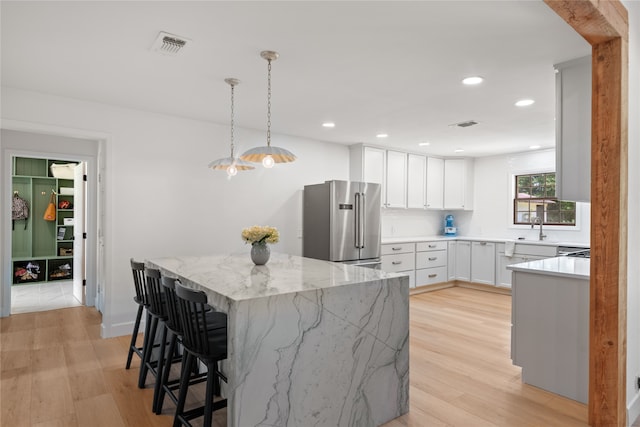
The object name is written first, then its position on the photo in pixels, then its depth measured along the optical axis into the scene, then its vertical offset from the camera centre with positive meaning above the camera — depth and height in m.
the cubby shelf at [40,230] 6.51 -0.36
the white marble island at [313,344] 1.83 -0.73
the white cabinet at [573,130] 2.59 +0.58
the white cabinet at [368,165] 5.79 +0.74
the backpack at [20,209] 6.45 +0.02
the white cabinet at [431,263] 6.09 -0.85
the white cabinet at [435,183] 6.75 +0.52
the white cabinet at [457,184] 6.98 +0.52
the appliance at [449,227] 7.20 -0.30
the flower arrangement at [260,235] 2.88 -0.18
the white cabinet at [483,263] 6.07 -0.83
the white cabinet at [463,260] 6.44 -0.84
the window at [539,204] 5.88 +0.14
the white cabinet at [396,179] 6.15 +0.54
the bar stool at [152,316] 2.53 -0.72
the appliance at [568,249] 4.81 -0.49
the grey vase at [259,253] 2.92 -0.33
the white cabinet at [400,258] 5.65 -0.72
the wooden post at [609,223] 2.09 -0.06
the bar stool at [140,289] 2.82 -0.61
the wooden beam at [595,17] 1.79 +0.98
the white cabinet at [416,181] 6.45 +0.53
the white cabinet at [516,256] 5.40 -0.65
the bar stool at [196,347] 1.86 -0.71
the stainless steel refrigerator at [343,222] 4.90 -0.14
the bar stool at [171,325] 2.21 -0.69
